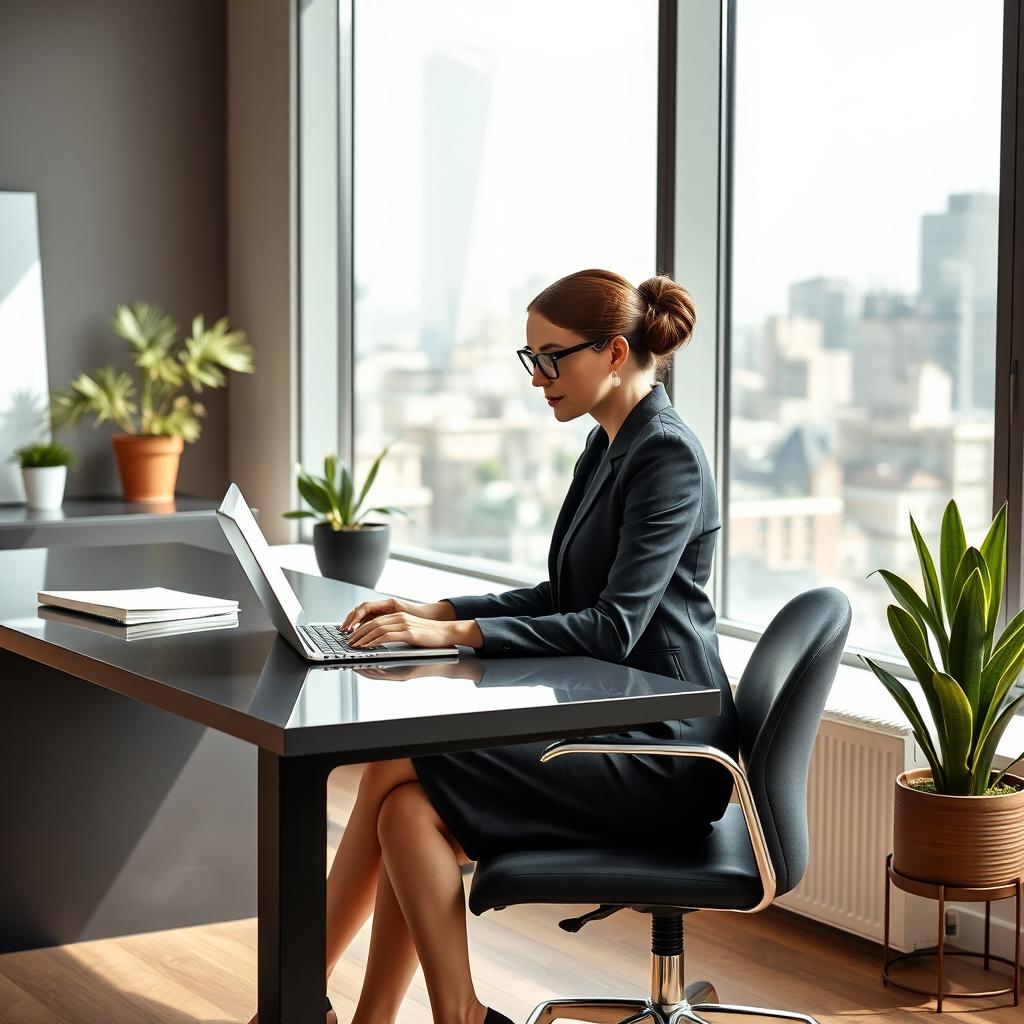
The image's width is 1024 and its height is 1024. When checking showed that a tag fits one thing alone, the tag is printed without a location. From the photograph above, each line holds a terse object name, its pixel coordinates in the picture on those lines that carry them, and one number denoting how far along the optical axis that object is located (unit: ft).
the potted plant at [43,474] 16.80
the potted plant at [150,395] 17.57
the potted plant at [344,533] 15.38
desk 6.46
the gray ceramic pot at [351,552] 15.35
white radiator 10.71
